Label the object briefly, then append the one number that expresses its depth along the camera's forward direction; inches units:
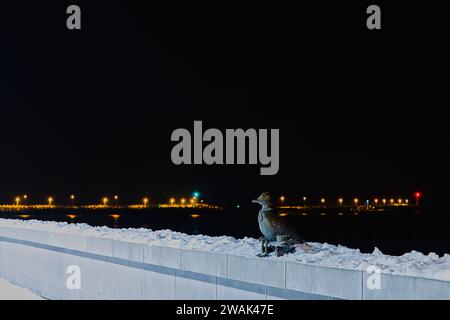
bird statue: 352.8
